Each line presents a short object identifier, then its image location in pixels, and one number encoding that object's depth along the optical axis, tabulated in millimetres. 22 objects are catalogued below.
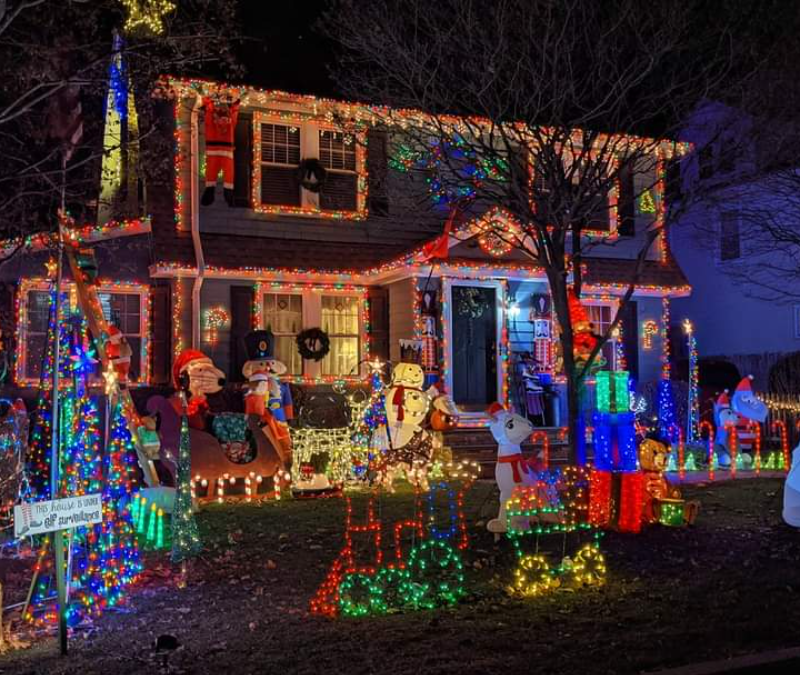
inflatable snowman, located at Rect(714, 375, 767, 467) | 16156
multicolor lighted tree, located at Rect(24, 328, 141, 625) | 6641
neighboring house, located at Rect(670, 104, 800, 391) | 22562
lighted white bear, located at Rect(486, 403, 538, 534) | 8883
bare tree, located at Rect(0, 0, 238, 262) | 8430
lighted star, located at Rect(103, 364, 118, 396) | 7875
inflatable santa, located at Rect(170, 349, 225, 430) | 13766
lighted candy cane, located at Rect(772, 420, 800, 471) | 15629
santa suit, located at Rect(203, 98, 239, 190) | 15961
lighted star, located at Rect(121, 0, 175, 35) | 9296
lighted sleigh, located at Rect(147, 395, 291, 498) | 12078
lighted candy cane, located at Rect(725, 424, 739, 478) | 15566
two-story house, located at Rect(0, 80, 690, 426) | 15914
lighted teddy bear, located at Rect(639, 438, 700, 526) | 9891
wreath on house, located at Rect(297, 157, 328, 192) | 17125
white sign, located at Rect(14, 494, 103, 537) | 5441
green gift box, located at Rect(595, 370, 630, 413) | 11953
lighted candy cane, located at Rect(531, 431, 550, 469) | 14812
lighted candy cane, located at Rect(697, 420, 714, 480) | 14986
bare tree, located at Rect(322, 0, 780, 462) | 10906
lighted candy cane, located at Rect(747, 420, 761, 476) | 15336
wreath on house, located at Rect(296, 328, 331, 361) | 16750
